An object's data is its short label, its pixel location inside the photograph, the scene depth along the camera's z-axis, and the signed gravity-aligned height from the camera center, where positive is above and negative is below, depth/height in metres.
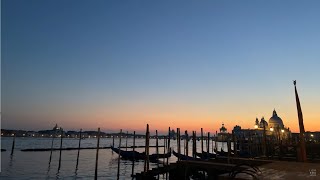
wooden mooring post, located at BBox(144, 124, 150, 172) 17.88 -1.43
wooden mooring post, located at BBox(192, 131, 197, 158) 23.64 -0.64
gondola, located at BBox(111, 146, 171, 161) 44.16 -3.47
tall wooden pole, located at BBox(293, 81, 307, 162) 13.98 +0.09
